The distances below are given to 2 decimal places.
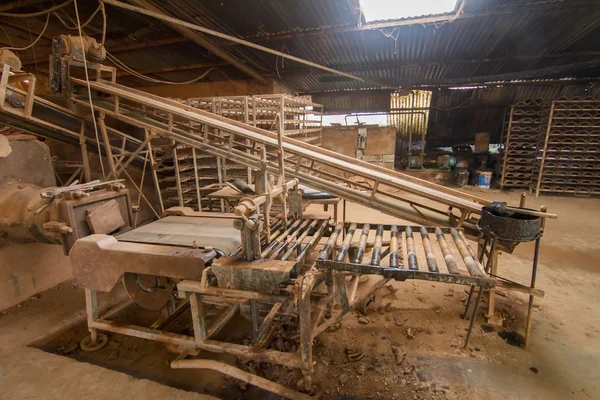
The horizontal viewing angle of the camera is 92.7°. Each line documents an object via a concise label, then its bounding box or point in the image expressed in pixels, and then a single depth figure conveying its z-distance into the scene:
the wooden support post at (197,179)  6.16
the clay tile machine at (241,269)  2.21
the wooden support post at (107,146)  3.98
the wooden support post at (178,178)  6.01
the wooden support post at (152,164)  4.65
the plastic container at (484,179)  10.52
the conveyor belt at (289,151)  3.51
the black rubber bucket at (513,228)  2.67
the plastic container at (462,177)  10.95
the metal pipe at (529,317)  3.06
